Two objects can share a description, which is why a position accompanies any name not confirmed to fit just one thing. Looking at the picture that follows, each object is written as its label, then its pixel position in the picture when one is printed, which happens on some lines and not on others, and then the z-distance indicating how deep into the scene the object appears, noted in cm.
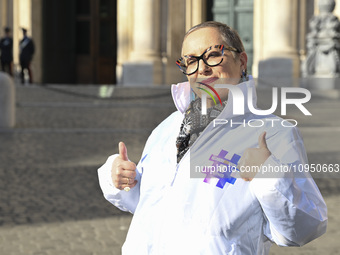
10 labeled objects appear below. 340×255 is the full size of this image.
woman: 185
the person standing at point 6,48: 2012
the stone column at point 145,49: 2036
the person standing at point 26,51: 1995
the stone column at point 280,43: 1953
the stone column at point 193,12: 2134
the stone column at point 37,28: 2244
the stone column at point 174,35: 2069
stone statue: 1728
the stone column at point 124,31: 2141
